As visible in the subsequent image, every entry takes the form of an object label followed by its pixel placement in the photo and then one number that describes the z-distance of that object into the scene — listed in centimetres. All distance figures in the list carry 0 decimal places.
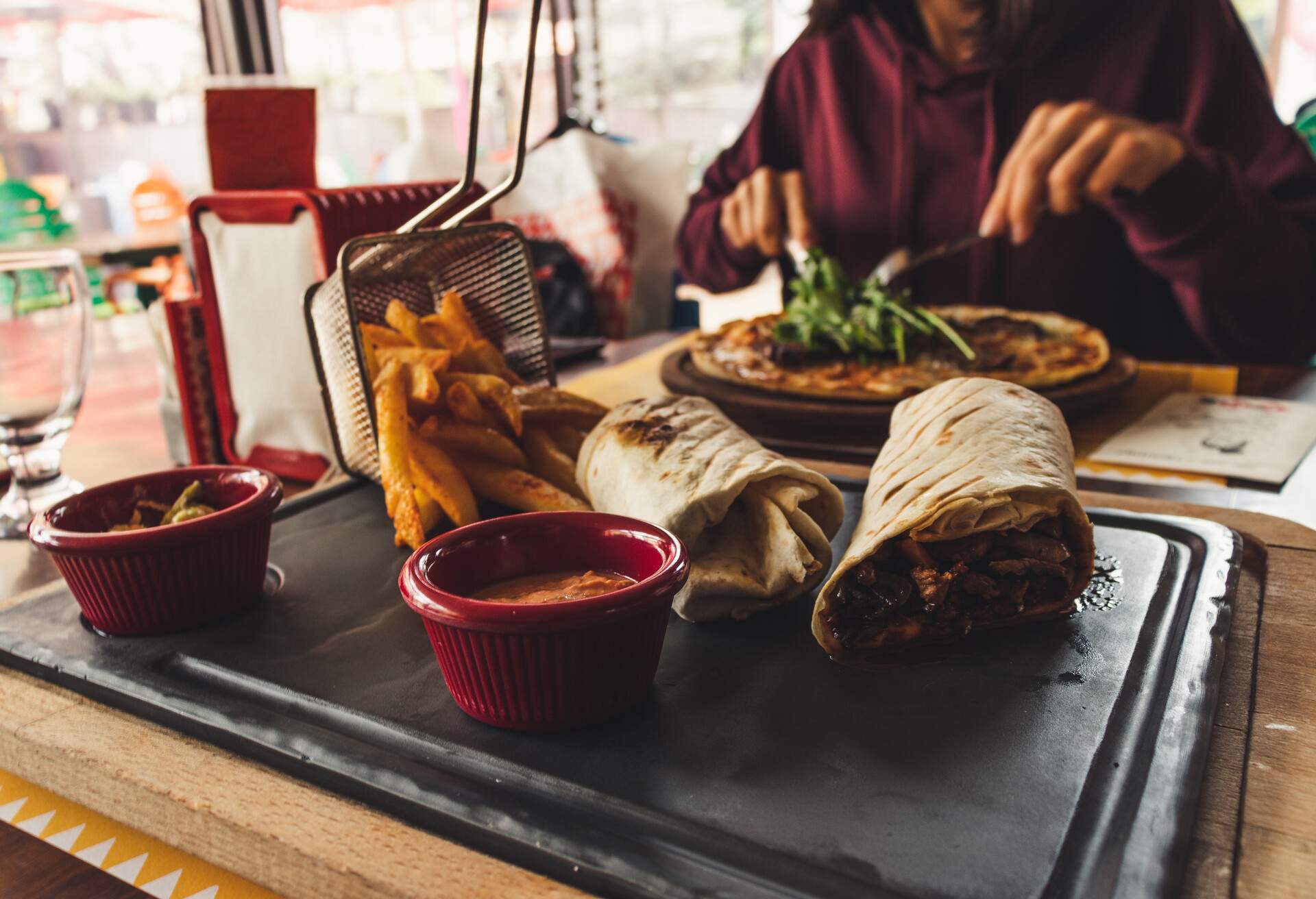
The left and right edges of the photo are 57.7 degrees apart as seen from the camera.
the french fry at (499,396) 47
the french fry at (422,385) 46
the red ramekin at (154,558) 40
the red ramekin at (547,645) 33
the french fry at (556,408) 49
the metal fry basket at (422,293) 48
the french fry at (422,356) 48
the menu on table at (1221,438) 52
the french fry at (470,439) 48
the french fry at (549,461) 49
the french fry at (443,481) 46
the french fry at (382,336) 50
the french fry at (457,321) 51
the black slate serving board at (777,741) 27
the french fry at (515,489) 47
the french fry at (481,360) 50
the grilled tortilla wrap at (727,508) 39
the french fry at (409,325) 50
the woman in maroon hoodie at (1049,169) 75
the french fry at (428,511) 46
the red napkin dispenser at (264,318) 55
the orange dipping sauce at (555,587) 37
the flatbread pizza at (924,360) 60
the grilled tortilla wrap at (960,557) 38
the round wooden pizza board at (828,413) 57
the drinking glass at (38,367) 48
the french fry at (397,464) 45
